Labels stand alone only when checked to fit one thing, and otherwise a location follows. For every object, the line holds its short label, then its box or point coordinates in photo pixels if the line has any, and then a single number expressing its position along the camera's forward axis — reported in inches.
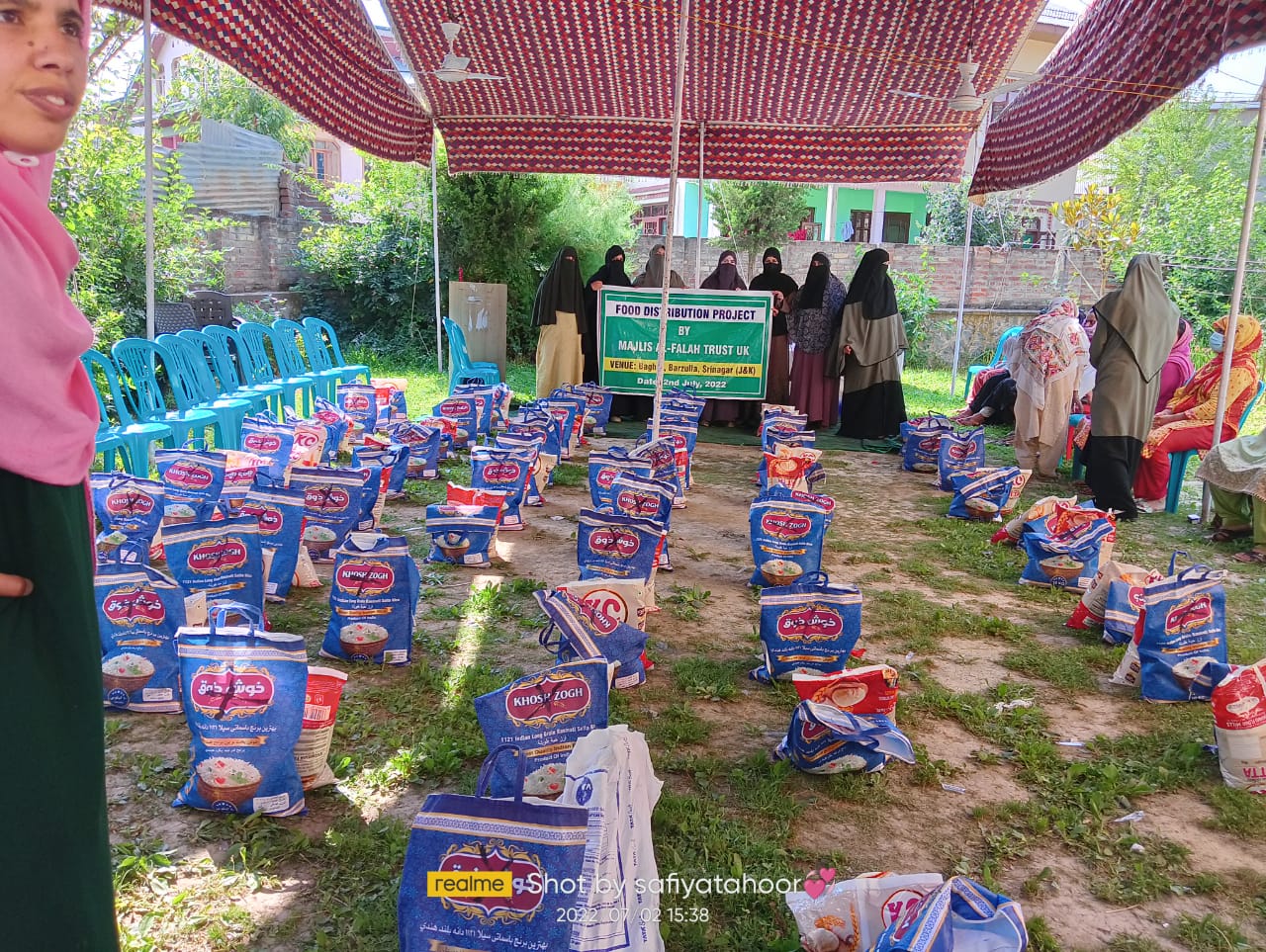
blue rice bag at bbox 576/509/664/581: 165.9
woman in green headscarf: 265.9
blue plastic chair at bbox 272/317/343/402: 331.3
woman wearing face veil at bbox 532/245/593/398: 409.7
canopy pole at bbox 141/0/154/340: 190.7
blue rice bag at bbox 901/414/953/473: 323.9
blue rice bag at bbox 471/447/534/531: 226.1
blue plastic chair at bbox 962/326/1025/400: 442.1
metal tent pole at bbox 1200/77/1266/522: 231.1
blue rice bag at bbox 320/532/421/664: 144.0
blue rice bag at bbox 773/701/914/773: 118.5
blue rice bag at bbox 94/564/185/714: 123.4
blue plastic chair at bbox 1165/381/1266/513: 282.0
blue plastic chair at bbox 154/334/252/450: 259.4
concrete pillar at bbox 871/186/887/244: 961.2
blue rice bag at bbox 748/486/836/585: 181.3
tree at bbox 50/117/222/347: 333.7
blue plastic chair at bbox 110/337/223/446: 235.9
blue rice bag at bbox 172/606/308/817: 102.5
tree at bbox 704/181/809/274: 671.1
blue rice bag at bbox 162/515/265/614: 144.6
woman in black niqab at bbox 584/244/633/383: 414.6
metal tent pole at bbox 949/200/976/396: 394.4
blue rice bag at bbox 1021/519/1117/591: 199.5
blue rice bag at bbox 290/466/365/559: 186.4
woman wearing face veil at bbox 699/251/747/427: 409.4
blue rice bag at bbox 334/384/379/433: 299.3
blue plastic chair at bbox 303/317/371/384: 357.7
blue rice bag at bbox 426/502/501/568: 197.9
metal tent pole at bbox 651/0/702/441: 206.1
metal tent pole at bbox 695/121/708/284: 402.0
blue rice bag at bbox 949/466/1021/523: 256.1
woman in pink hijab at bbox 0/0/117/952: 46.9
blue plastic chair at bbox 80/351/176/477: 210.7
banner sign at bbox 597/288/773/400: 381.7
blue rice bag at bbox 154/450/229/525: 186.2
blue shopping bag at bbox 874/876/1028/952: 70.5
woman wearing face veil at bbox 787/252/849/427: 388.2
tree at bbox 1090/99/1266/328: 610.2
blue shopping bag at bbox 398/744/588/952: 72.9
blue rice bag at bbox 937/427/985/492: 288.7
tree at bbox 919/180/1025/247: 771.4
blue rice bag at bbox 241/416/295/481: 226.4
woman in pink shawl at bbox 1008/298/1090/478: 314.7
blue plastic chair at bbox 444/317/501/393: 386.8
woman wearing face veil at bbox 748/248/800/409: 406.3
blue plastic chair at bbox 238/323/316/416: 313.1
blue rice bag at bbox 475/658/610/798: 105.7
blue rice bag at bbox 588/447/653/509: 206.5
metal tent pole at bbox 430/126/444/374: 381.9
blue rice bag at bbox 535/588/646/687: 129.2
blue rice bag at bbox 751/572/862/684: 142.8
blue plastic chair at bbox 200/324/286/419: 290.8
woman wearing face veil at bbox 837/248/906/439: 375.9
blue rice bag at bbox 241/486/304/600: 167.6
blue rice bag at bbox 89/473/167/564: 166.2
